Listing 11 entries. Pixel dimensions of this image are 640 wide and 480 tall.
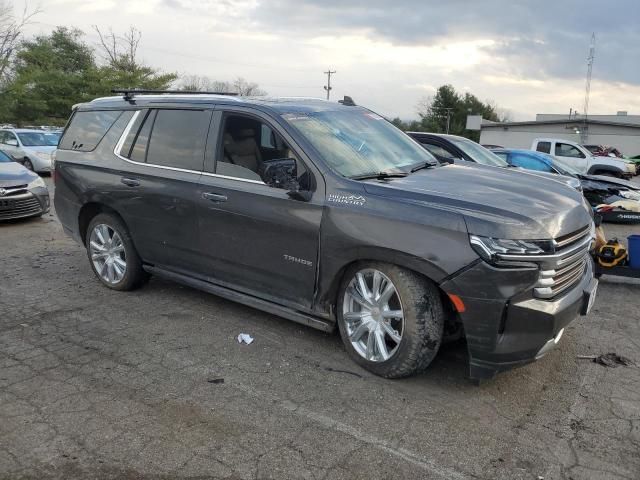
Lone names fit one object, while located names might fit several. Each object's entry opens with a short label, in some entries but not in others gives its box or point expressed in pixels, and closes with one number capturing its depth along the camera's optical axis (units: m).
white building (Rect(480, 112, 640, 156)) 49.62
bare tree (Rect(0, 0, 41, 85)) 33.12
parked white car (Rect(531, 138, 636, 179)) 20.78
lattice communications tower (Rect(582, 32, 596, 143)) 51.56
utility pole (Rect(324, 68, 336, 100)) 69.80
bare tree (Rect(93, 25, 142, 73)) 38.00
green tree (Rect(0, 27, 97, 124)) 33.50
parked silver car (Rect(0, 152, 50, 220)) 9.39
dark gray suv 3.38
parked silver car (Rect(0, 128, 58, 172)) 17.61
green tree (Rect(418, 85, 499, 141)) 70.75
